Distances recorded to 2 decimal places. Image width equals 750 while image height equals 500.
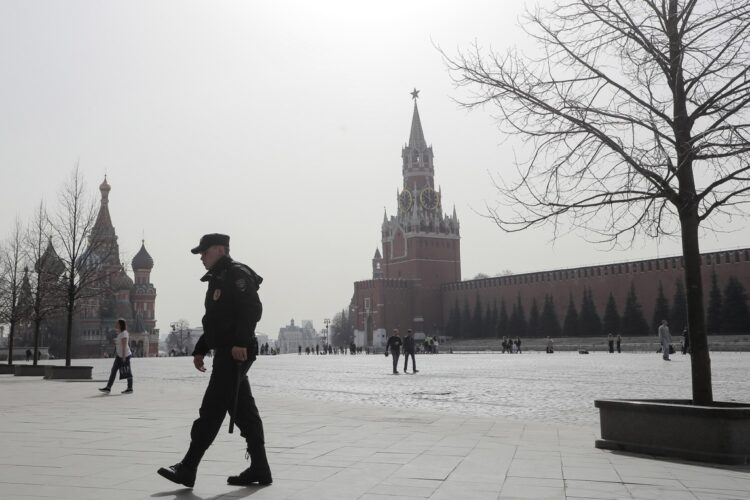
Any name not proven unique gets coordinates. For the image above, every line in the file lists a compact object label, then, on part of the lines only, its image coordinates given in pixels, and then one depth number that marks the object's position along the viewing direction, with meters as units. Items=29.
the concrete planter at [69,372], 17.55
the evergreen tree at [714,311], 47.56
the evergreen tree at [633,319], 54.91
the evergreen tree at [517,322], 65.56
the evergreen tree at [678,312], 50.56
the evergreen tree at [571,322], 60.25
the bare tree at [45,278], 20.98
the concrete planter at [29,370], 19.95
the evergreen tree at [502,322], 67.04
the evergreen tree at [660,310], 52.66
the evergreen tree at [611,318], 56.47
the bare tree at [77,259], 18.84
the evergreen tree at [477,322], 71.69
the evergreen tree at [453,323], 76.38
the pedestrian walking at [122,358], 12.68
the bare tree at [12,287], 24.17
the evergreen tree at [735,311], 46.72
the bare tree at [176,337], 116.40
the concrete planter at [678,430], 5.17
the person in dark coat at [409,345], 21.02
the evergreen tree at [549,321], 62.31
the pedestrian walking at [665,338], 24.88
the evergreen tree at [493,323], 69.19
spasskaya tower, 81.87
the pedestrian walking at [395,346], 20.41
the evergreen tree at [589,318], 58.56
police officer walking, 4.32
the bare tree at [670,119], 5.86
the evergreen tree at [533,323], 64.31
